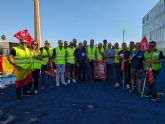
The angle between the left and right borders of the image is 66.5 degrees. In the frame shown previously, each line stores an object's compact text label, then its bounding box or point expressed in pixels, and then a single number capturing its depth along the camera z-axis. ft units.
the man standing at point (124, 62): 16.31
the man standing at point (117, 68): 17.56
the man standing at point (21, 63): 13.18
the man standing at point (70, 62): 18.50
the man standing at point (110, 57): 18.44
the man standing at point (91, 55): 19.38
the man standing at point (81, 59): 19.16
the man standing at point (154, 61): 13.26
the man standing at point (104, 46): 19.45
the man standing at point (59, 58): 17.29
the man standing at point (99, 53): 19.25
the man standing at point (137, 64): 14.71
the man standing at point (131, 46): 16.89
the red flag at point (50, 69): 16.69
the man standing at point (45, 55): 15.86
